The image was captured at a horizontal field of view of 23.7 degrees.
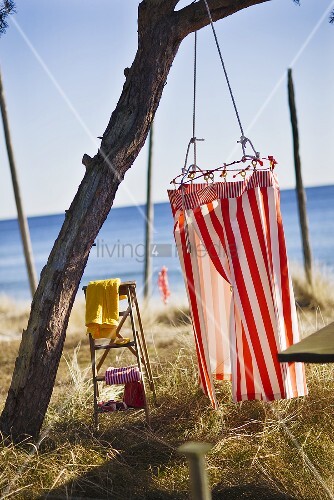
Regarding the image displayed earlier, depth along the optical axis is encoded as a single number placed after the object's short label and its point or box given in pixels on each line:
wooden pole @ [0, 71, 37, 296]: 10.66
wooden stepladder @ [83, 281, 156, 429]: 5.10
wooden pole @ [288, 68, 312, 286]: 11.39
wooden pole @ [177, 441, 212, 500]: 2.61
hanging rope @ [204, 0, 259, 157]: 4.76
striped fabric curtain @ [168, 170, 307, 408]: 4.77
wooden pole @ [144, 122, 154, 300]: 12.21
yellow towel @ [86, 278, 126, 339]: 5.07
